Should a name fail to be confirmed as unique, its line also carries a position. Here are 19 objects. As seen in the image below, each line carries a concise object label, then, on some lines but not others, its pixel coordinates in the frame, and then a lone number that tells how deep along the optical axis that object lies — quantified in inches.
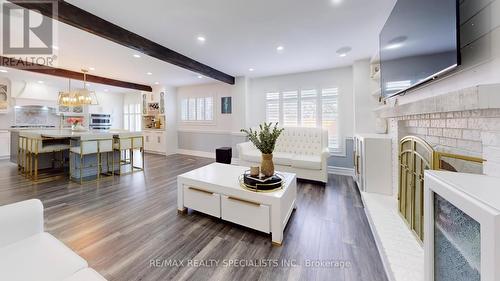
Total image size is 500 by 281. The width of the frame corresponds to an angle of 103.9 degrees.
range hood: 242.6
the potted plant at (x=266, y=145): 89.4
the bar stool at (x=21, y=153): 177.5
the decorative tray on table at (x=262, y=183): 84.4
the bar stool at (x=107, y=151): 163.9
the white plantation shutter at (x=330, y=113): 185.9
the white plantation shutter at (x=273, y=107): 214.8
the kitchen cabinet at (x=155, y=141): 277.3
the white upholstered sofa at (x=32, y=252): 38.1
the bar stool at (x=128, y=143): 176.6
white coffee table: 79.1
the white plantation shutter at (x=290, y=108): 204.5
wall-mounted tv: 47.3
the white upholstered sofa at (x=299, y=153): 148.4
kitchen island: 157.5
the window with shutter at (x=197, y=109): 261.9
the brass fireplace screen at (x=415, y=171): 58.2
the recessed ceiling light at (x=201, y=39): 121.3
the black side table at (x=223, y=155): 203.8
